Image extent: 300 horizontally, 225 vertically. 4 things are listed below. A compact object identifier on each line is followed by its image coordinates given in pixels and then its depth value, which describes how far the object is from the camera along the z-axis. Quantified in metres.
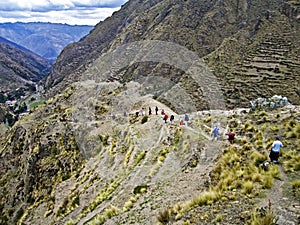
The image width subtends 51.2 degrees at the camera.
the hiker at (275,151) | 12.51
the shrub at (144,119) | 30.28
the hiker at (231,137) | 16.23
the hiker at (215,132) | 18.83
